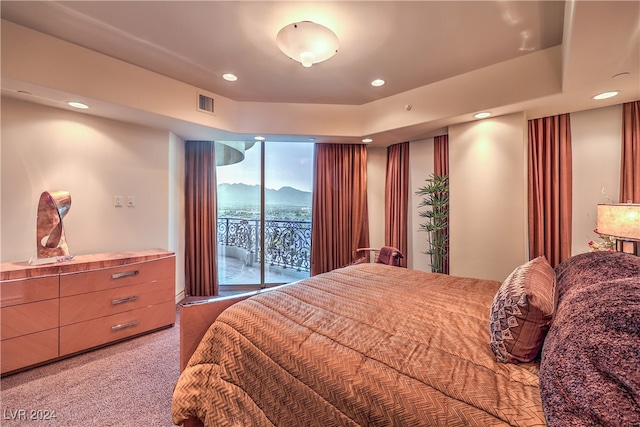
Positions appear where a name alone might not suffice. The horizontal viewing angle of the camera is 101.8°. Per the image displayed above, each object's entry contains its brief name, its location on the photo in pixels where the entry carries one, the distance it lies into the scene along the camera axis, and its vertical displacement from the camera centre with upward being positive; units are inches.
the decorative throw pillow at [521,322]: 38.2 -16.3
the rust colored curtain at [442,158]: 135.0 +30.5
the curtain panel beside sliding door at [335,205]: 158.7 +6.7
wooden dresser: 77.0 -29.2
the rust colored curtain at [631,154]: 92.9 +21.5
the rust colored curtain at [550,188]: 106.1 +11.2
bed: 28.1 -21.6
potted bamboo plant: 128.6 -2.4
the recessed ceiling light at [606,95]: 87.0 +40.8
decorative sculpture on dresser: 87.7 -2.8
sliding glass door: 162.7 +0.8
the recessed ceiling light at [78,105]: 95.8 +42.7
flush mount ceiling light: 66.6 +47.2
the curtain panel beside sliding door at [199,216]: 149.0 +0.8
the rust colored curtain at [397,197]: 152.1 +11.2
